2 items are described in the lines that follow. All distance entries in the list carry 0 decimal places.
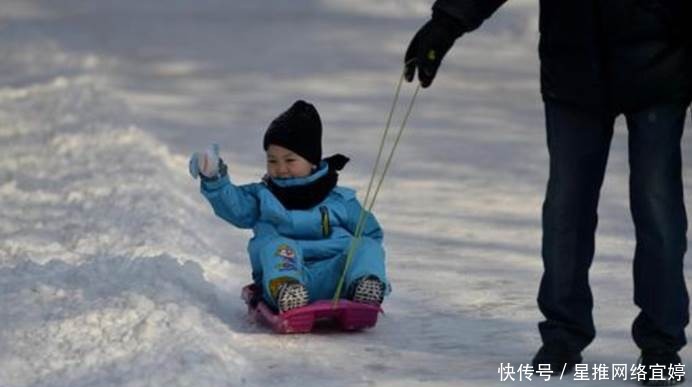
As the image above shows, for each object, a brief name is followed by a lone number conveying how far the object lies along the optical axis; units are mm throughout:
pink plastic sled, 13523
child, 13750
